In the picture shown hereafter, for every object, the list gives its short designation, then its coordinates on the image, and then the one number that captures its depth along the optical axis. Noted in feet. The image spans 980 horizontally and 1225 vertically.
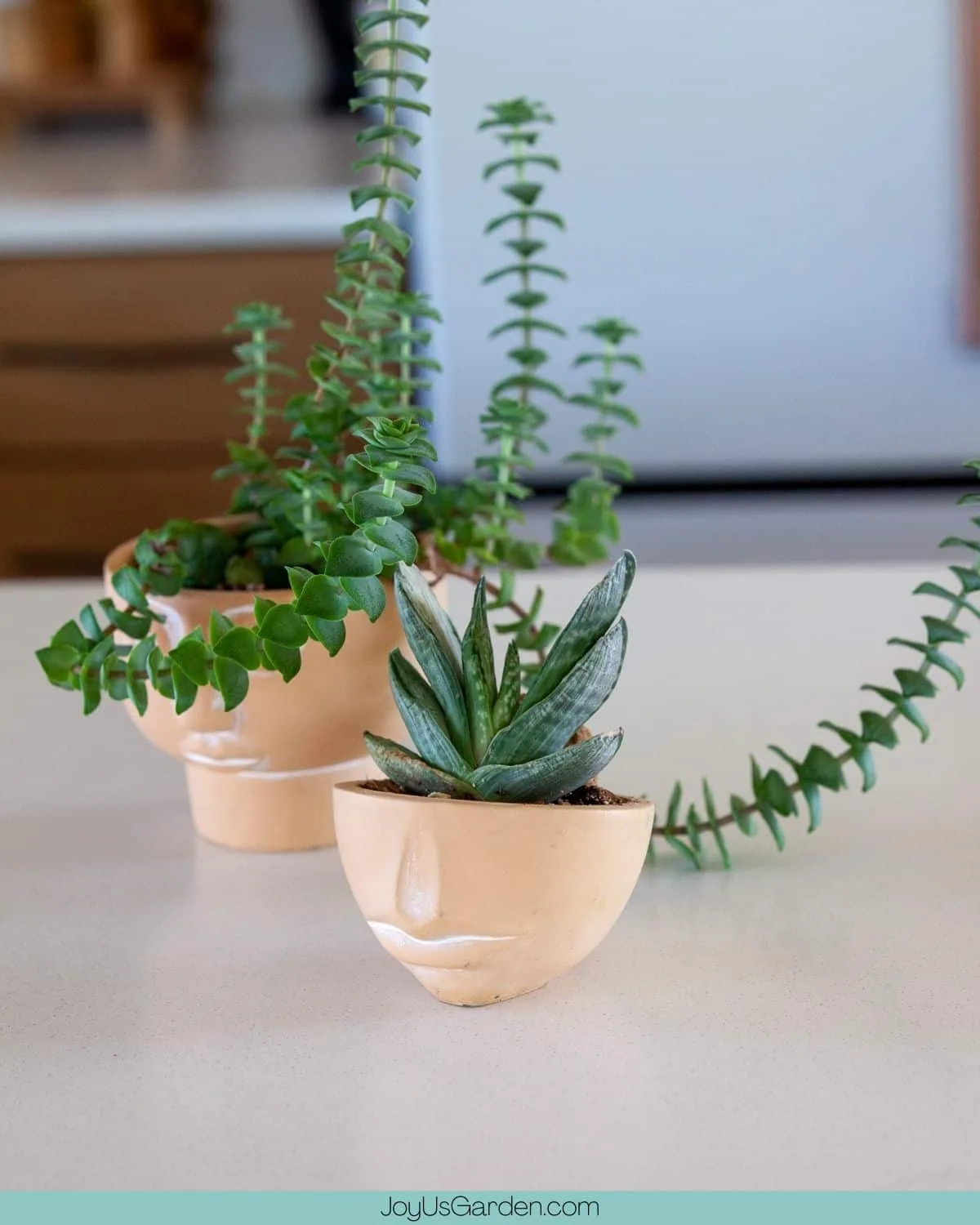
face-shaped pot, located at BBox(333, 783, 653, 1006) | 1.65
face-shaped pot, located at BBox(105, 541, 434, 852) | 2.10
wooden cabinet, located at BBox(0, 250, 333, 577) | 8.35
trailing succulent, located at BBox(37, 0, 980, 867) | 1.66
